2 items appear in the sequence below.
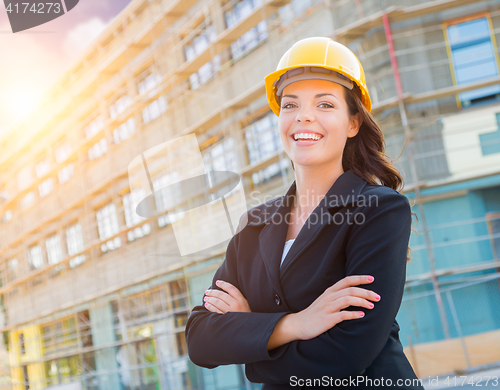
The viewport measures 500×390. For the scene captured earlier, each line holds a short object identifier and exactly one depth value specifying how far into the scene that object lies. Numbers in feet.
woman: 3.92
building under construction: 23.08
